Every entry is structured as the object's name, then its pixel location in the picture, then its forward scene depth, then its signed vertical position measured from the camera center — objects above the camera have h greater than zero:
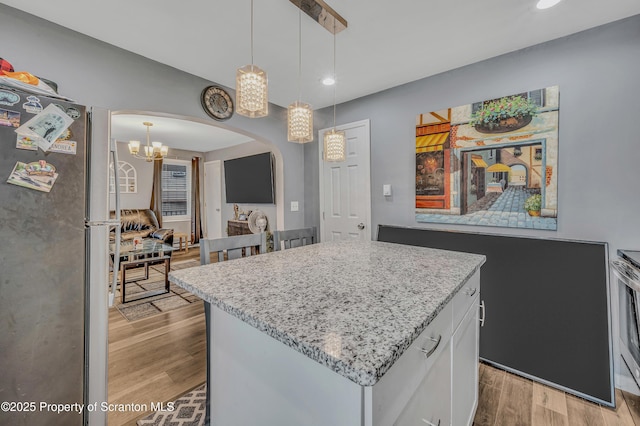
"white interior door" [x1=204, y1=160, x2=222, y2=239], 6.41 +0.24
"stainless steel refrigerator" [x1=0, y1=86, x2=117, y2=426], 1.10 -0.28
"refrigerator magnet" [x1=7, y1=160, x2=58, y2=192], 1.11 +0.15
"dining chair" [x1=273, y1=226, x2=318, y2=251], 2.11 -0.26
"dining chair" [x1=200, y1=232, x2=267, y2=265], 1.62 -0.25
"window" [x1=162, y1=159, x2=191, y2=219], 6.54 +0.49
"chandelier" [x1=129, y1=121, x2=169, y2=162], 4.41 +1.01
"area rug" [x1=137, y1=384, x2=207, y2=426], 1.55 -1.24
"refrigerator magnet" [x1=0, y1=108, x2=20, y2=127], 1.08 +0.38
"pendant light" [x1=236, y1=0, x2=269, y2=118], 1.35 +0.61
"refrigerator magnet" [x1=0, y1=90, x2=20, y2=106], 1.09 +0.46
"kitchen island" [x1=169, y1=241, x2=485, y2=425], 0.62 -0.35
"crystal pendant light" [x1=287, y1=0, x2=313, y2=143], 1.60 +0.52
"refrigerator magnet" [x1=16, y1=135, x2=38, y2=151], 1.12 +0.28
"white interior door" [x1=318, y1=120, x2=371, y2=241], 3.13 +0.20
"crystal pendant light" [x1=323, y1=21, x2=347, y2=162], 1.92 +0.44
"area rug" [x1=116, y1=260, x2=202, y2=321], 2.98 -1.14
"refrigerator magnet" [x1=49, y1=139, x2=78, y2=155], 1.21 +0.29
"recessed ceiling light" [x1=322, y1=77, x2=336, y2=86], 2.60 +1.25
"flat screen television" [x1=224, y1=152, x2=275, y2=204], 4.50 +0.54
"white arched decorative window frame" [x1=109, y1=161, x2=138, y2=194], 5.73 +0.67
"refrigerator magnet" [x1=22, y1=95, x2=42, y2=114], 1.14 +0.45
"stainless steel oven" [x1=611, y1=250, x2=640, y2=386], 1.55 -0.64
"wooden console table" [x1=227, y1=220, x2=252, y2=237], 5.26 -0.40
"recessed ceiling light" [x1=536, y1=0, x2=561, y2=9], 1.59 +1.22
